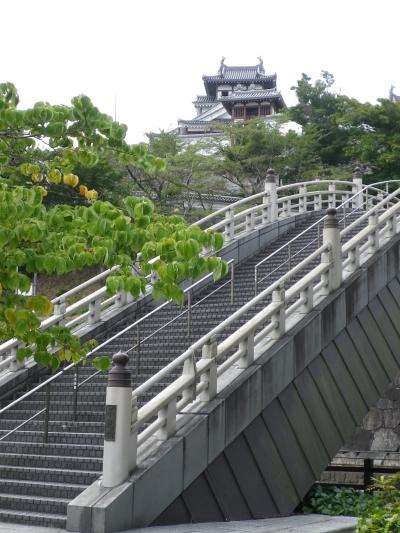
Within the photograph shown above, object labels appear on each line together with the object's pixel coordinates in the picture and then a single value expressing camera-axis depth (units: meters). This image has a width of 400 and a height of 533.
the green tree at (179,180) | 35.53
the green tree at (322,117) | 37.22
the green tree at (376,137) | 34.56
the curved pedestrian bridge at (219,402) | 9.95
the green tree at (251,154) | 36.19
